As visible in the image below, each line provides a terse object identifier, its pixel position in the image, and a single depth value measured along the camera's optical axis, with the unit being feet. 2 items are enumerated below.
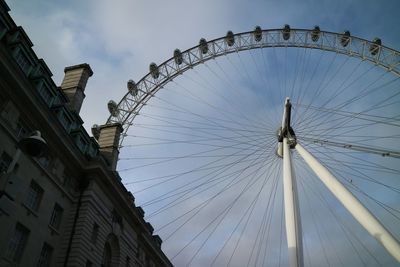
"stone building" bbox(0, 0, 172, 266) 84.53
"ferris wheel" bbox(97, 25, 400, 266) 80.74
